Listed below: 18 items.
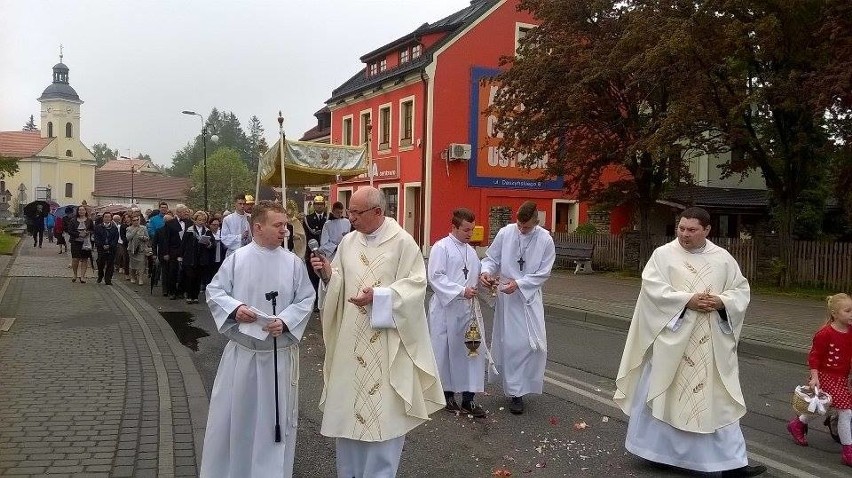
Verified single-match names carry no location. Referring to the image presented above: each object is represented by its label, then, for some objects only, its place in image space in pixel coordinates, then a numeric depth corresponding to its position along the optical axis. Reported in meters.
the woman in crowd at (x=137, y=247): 17.78
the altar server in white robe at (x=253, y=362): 4.11
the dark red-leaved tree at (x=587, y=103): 20.30
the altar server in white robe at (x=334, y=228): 12.62
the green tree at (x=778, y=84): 15.62
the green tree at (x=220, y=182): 79.50
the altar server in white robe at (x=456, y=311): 6.54
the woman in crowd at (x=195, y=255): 14.57
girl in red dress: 5.50
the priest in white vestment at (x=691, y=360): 5.03
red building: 30.17
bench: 23.94
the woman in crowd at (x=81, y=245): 17.03
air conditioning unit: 29.84
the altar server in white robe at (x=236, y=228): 13.32
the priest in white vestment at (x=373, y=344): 4.32
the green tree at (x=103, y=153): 162.54
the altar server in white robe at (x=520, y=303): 6.69
